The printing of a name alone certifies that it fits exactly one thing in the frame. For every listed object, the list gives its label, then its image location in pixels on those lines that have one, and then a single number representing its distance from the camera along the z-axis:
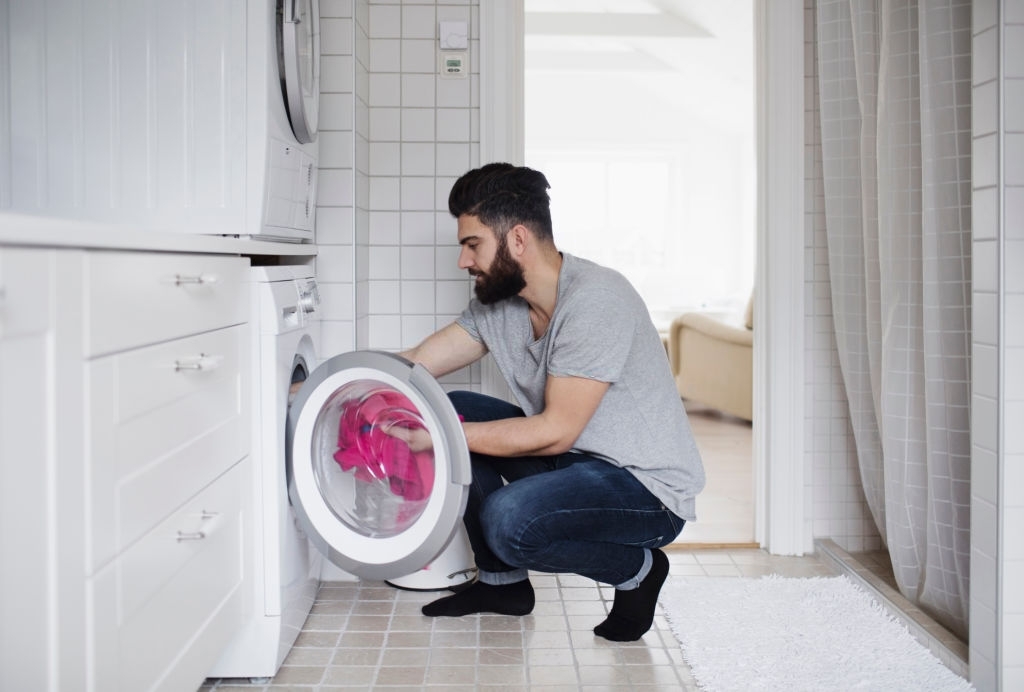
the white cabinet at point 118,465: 1.04
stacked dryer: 1.94
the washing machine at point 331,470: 1.87
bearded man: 2.05
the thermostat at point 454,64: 2.76
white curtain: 2.13
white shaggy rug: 1.97
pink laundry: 2.05
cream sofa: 5.17
